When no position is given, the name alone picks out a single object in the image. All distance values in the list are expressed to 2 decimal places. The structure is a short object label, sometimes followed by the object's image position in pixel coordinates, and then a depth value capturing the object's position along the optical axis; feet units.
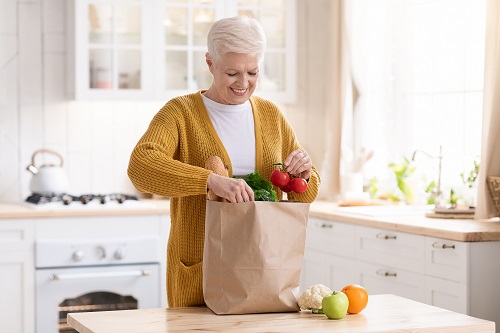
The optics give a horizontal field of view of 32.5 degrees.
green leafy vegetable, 7.11
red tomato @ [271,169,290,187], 7.31
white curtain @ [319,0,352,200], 16.11
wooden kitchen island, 6.63
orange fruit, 7.18
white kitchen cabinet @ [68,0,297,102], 15.16
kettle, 14.93
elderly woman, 7.30
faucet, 12.89
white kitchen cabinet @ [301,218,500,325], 10.50
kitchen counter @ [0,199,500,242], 10.71
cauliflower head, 7.09
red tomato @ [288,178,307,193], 7.43
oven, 13.71
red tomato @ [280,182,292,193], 7.45
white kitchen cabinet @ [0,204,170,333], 13.64
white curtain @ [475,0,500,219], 11.87
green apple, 6.96
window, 14.21
